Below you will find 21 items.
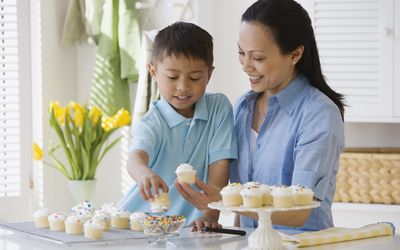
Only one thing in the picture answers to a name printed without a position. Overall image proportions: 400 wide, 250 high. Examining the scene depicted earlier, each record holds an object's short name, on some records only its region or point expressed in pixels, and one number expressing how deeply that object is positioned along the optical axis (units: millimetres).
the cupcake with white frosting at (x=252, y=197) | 2365
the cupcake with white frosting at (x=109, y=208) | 2918
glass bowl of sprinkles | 2641
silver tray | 2688
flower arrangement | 6050
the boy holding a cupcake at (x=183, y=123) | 3138
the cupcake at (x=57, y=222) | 2892
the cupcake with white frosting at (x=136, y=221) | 2800
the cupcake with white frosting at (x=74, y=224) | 2802
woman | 2889
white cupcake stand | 2406
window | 5861
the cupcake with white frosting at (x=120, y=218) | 2907
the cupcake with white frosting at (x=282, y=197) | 2346
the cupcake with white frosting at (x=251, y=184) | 2434
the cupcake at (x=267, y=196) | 2412
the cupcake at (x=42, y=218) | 2956
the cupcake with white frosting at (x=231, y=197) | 2425
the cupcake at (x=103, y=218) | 2764
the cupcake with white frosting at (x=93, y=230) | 2710
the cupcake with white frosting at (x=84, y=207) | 2974
